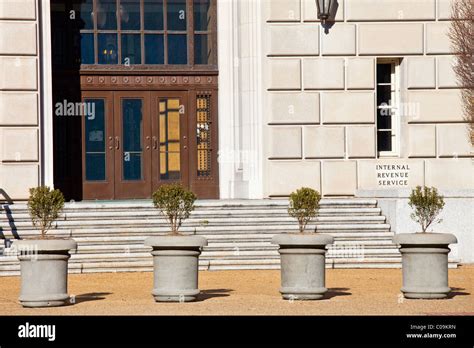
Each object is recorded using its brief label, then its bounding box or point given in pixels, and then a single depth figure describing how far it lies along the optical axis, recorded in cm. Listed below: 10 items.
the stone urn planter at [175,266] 1677
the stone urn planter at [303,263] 1703
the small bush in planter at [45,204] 1727
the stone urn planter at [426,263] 1711
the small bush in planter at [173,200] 1741
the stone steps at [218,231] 2238
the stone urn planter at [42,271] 1653
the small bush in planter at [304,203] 1767
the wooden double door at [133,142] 2756
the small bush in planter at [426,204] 1778
